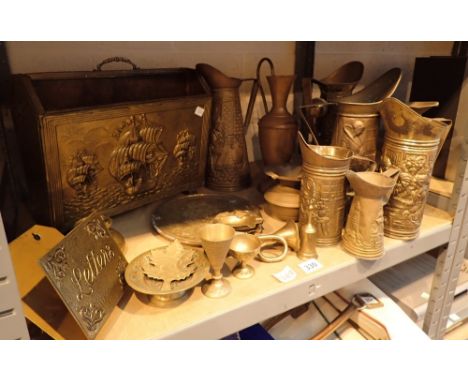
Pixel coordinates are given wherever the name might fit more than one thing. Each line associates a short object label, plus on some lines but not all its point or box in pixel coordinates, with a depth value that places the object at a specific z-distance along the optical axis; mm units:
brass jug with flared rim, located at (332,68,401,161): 792
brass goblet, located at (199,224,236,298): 592
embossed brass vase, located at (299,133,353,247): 696
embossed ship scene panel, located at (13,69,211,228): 663
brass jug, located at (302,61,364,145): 973
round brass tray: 790
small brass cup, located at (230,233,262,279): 659
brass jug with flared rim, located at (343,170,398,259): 677
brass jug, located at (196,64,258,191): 937
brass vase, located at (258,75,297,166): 964
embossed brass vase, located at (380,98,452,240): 701
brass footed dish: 591
